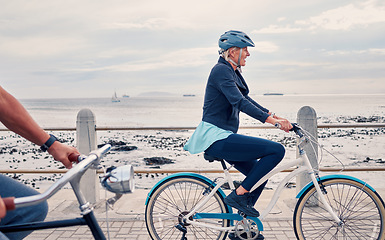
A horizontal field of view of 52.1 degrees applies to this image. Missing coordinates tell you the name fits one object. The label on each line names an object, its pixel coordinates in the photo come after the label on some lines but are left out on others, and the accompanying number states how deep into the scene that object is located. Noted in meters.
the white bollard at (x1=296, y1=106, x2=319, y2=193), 5.40
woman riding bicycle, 3.43
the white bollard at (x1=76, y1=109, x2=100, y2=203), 5.57
